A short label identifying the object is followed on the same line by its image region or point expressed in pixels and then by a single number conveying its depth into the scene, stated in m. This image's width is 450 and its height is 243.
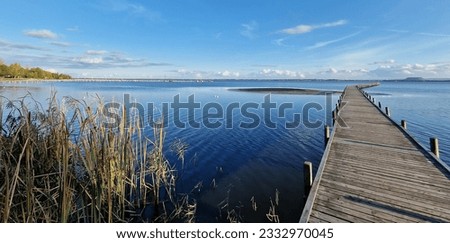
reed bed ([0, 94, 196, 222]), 3.65
